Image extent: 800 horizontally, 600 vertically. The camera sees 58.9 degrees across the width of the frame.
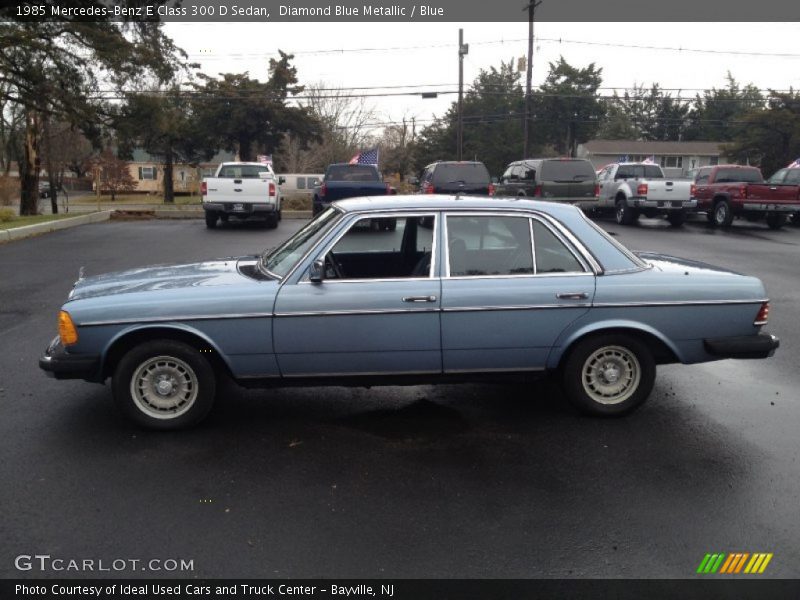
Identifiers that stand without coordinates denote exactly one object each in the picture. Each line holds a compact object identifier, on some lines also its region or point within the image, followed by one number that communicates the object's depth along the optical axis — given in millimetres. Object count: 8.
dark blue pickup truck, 19859
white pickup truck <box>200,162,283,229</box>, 19266
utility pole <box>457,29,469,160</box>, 34853
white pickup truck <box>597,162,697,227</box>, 20625
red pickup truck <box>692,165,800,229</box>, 19750
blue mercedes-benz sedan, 4719
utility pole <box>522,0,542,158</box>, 33156
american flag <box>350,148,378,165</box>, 32719
